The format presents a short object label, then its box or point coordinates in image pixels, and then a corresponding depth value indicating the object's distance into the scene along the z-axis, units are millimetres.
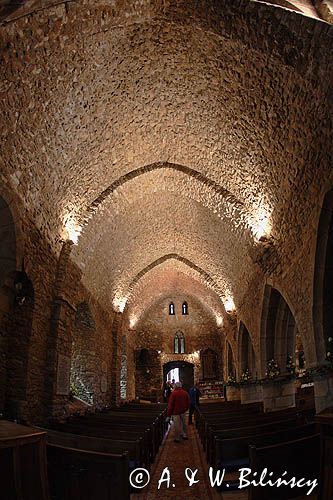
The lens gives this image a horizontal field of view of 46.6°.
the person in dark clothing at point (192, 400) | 13945
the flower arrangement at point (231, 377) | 18794
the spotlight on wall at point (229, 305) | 16545
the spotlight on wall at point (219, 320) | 21653
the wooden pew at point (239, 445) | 4717
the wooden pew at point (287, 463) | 3641
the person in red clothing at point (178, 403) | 8727
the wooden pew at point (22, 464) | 3141
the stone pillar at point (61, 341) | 8719
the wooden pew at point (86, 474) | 3484
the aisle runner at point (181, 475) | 4652
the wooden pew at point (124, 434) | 5805
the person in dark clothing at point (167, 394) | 19997
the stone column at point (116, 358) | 15750
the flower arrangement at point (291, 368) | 9648
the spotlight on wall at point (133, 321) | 21903
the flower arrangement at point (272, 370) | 10562
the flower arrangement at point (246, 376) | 13951
